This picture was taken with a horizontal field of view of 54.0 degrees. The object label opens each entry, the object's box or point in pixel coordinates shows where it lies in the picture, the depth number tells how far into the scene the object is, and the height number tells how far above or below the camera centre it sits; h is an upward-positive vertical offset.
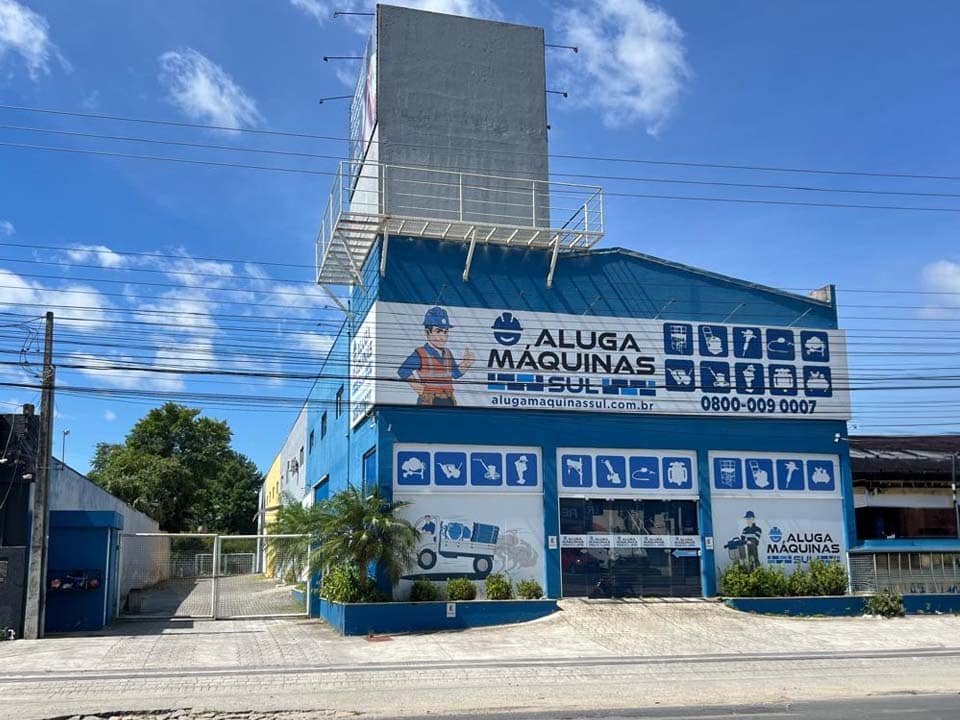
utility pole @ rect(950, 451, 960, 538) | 29.84 +1.21
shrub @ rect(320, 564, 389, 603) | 22.05 -1.50
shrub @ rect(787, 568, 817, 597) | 24.47 -1.77
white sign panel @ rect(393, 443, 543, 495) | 24.03 +1.34
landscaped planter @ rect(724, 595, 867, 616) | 23.78 -2.22
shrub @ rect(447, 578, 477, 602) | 22.66 -1.62
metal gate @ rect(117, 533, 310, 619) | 25.27 -2.36
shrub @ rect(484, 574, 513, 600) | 23.02 -1.62
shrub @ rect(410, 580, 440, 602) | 22.67 -1.67
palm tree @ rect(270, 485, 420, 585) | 21.69 -0.25
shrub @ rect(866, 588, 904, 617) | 23.94 -2.26
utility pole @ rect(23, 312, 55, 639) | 20.44 +0.26
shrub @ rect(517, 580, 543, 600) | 23.47 -1.71
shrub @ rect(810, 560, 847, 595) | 24.69 -1.63
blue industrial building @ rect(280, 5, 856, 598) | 24.47 +3.91
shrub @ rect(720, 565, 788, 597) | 24.19 -1.68
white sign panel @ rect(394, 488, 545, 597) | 23.80 -0.36
